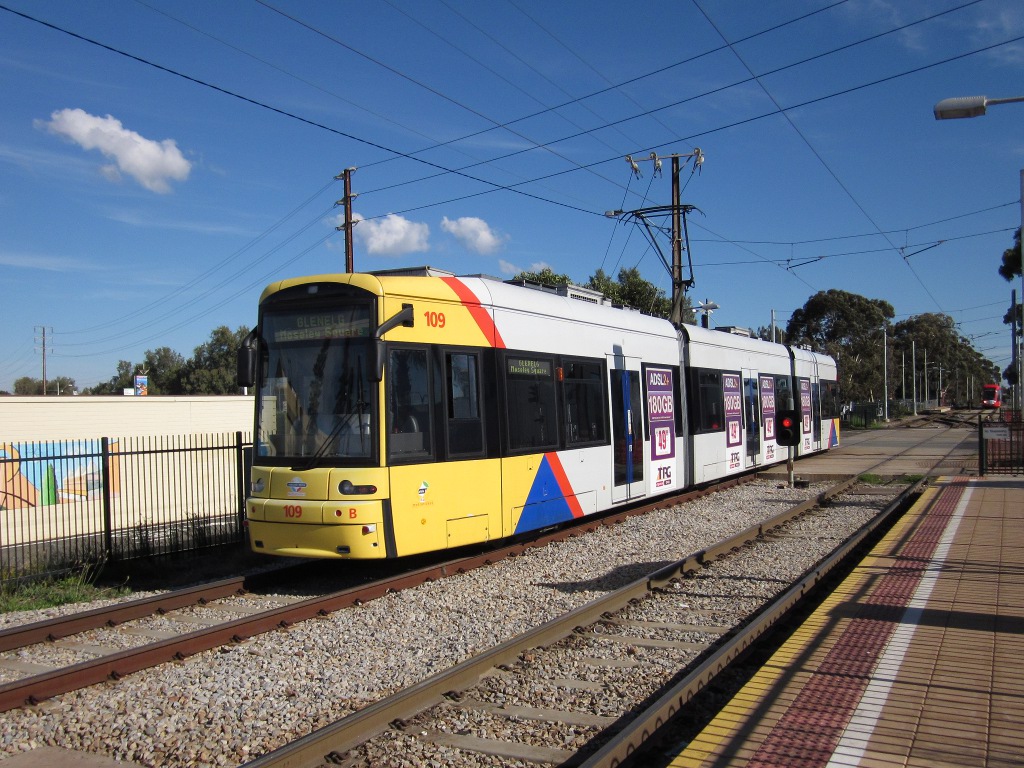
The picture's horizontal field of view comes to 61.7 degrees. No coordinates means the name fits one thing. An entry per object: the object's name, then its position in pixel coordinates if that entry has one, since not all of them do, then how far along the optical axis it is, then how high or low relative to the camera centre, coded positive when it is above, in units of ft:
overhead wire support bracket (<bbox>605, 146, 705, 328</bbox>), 85.40 +19.39
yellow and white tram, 30.25 +0.11
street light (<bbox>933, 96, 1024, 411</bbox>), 37.50 +12.92
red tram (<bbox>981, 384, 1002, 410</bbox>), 293.10 +1.41
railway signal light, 60.23 -1.58
